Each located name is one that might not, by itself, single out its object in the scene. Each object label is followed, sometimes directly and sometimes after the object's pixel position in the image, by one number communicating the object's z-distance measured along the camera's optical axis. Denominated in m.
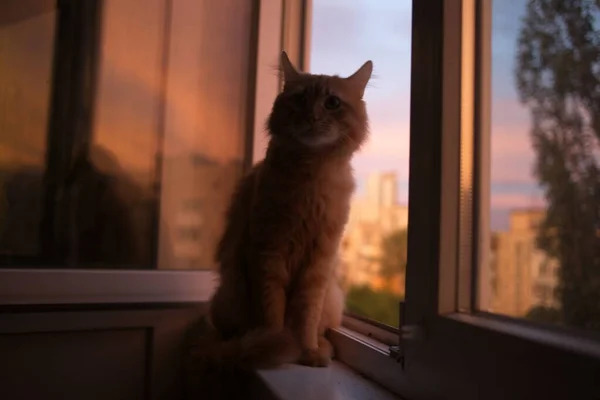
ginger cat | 1.19
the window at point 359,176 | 0.64
